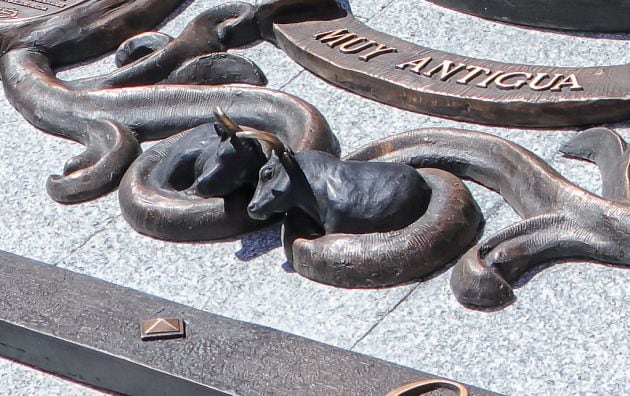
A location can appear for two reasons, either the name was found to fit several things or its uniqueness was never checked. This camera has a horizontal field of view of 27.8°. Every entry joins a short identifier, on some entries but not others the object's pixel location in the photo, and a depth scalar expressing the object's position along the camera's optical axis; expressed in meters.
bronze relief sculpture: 2.57
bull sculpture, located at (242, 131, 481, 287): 2.56
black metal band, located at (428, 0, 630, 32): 3.24
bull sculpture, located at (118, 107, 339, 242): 2.70
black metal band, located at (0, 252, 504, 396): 2.27
